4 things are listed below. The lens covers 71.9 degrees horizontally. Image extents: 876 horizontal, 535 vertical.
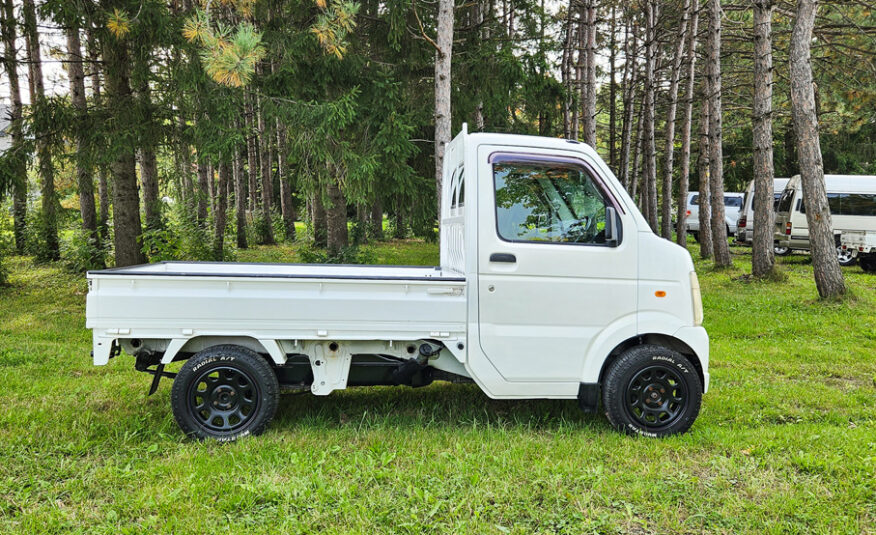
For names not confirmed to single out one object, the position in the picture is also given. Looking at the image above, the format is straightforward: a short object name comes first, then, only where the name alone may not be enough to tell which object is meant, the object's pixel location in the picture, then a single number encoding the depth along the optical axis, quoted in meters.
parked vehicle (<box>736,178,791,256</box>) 22.33
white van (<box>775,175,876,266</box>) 17.69
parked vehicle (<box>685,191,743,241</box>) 28.38
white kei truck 4.47
